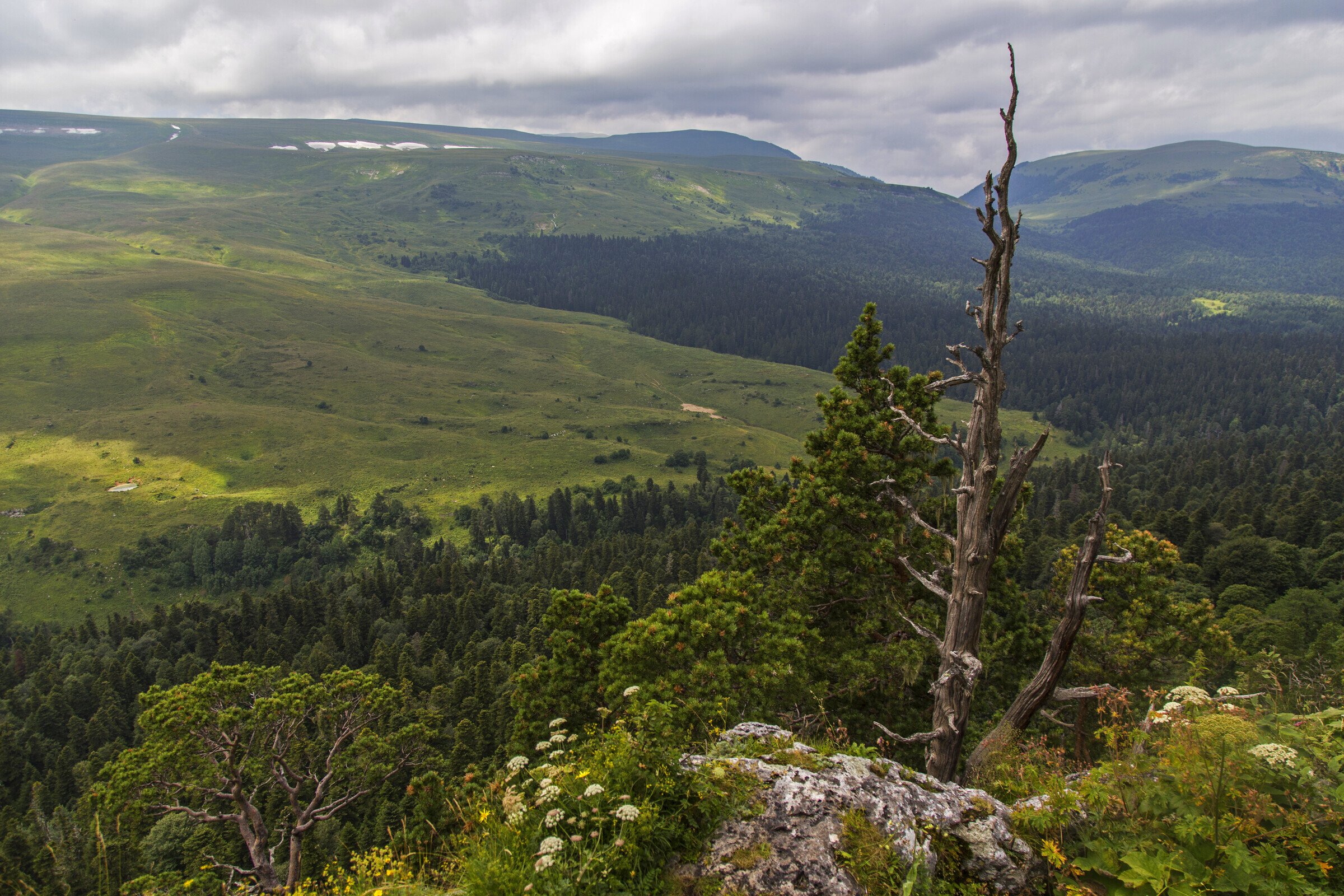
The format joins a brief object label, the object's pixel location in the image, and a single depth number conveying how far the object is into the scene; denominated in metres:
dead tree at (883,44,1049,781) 15.05
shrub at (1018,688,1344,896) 7.73
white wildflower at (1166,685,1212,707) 10.43
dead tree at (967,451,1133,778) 14.38
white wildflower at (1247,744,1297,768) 8.09
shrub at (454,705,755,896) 8.56
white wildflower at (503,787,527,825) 9.41
